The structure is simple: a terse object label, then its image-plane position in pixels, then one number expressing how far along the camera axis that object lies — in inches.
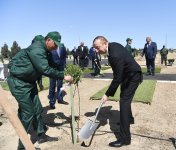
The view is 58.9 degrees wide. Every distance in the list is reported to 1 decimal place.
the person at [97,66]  329.8
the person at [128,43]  321.8
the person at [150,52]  318.0
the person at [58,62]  178.7
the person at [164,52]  519.8
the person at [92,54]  354.4
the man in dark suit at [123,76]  115.3
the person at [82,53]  440.6
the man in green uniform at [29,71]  109.9
